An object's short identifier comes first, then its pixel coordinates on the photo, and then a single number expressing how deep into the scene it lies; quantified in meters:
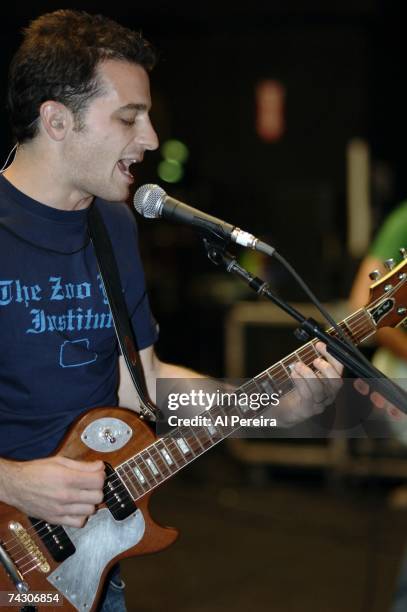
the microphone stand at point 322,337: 1.90
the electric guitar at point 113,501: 2.02
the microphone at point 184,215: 1.91
